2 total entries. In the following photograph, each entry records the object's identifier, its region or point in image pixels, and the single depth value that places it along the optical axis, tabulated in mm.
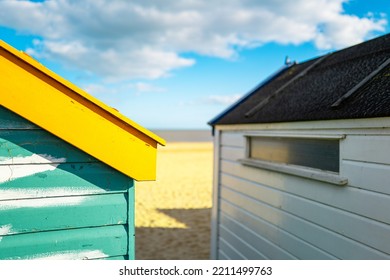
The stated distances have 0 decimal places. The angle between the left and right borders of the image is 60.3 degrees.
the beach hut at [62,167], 1903
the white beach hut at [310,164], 2979
